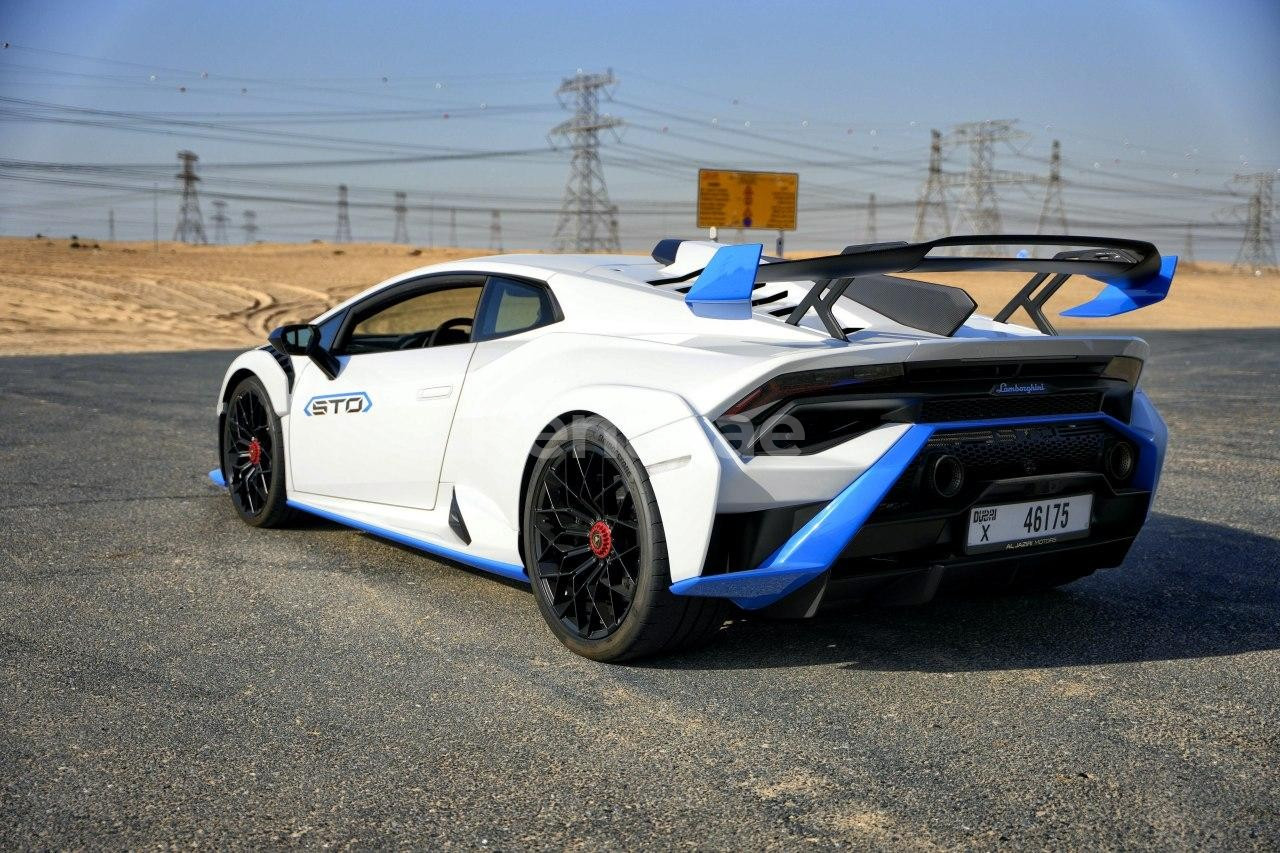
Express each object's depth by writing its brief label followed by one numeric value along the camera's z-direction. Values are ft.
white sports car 12.01
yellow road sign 163.22
